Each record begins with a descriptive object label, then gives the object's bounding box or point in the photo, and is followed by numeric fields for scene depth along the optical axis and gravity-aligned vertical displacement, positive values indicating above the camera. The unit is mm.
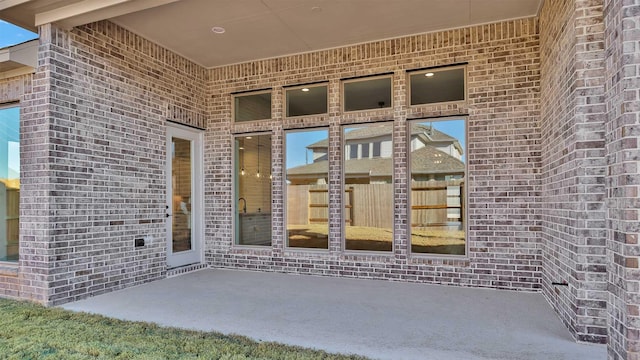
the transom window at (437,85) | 5352 +1487
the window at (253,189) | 6410 +26
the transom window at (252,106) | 6461 +1459
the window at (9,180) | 4750 +160
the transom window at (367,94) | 5727 +1465
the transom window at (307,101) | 6105 +1456
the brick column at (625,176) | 2223 +68
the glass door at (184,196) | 6082 -80
